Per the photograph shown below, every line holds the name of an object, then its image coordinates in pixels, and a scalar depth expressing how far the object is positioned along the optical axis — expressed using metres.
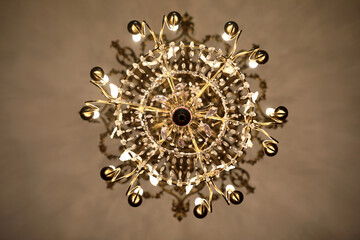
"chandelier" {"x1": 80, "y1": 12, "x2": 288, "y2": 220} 1.56
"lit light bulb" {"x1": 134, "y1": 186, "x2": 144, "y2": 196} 1.63
